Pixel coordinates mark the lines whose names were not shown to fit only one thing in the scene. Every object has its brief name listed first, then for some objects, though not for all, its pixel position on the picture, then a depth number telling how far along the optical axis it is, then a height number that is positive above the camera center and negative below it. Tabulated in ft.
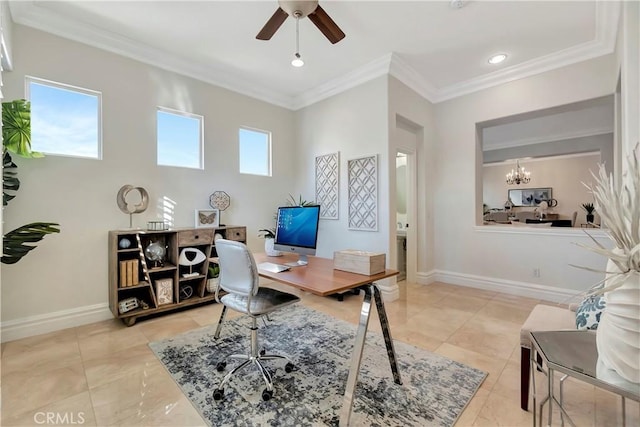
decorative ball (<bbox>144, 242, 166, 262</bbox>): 9.91 -1.35
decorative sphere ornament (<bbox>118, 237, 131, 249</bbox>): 9.36 -0.96
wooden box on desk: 5.85 -1.07
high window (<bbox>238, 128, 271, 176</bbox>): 14.02 +3.25
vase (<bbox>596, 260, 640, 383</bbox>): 2.85 -1.26
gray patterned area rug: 5.20 -3.77
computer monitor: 7.25 -0.48
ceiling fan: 6.89 +5.18
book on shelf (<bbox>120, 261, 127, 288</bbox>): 9.23 -1.98
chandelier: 24.98 +3.23
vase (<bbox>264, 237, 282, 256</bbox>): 8.82 -1.11
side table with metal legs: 2.94 -1.84
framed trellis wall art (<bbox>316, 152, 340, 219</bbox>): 13.78 +1.50
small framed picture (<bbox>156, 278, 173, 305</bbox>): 9.93 -2.76
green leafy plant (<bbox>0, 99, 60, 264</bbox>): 7.18 +1.78
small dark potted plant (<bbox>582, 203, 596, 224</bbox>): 22.31 +0.08
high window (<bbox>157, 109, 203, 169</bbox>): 11.44 +3.22
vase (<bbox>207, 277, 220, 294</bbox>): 11.32 -2.86
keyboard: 6.66 -1.34
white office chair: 5.71 -1.99
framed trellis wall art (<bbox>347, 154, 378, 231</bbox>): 12.20 +0.92
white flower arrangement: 2.93 -0.14
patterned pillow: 4.88 -1.85
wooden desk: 4.85 -1.39
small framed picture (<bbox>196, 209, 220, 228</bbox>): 11.78 -0.16
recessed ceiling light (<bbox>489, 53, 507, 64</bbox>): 11.21 +6.32
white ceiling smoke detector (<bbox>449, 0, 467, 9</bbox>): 8.23 +6.25
